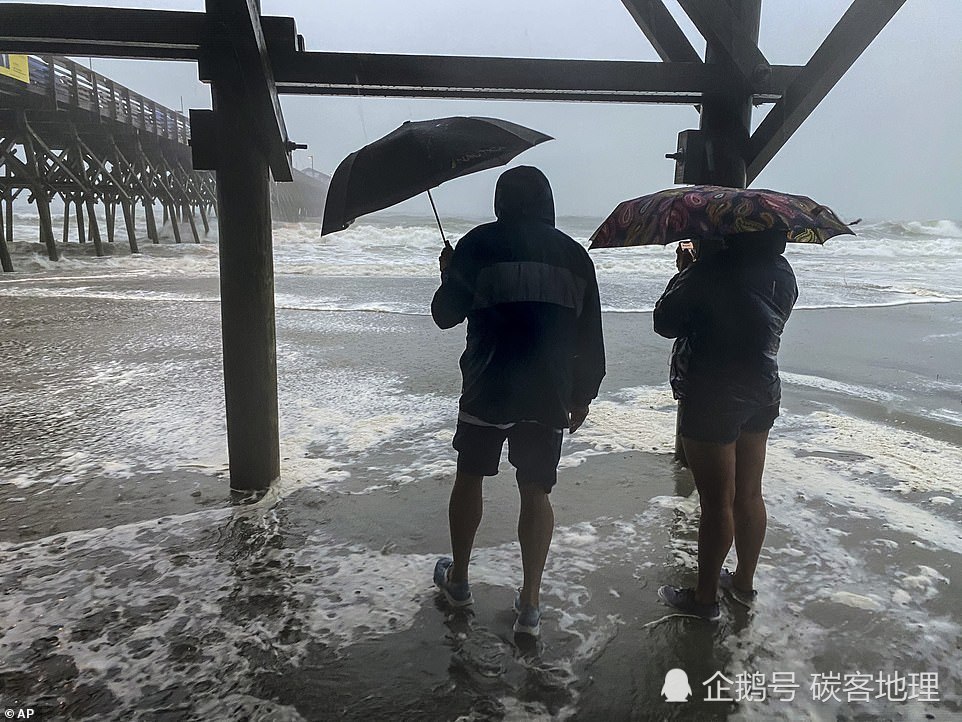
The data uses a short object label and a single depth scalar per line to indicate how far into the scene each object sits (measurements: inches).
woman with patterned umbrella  95.1
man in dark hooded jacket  98.3
